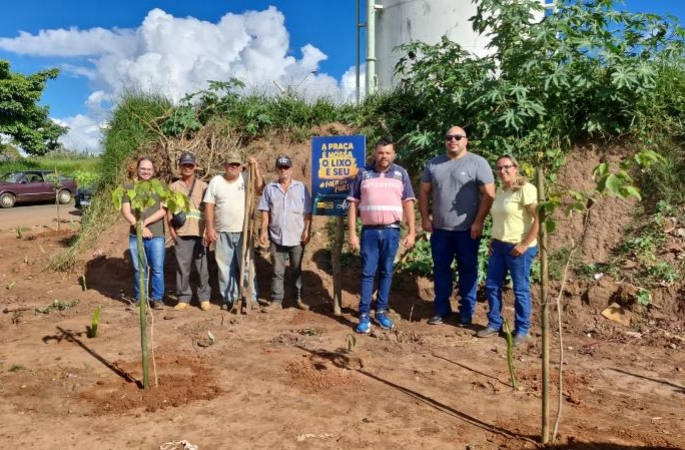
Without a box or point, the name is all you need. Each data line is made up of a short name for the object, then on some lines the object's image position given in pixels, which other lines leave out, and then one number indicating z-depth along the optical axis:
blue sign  5.75
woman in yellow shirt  4.69
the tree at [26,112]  26.16
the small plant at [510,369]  3.54
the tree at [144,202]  3.57
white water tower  9.57
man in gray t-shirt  5.14
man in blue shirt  5.84
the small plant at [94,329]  4.91
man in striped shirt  5.14
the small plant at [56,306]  6.18
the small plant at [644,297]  5.40
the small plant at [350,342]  4.60
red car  21.28
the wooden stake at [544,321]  2.96
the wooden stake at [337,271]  6.00
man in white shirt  5.85
